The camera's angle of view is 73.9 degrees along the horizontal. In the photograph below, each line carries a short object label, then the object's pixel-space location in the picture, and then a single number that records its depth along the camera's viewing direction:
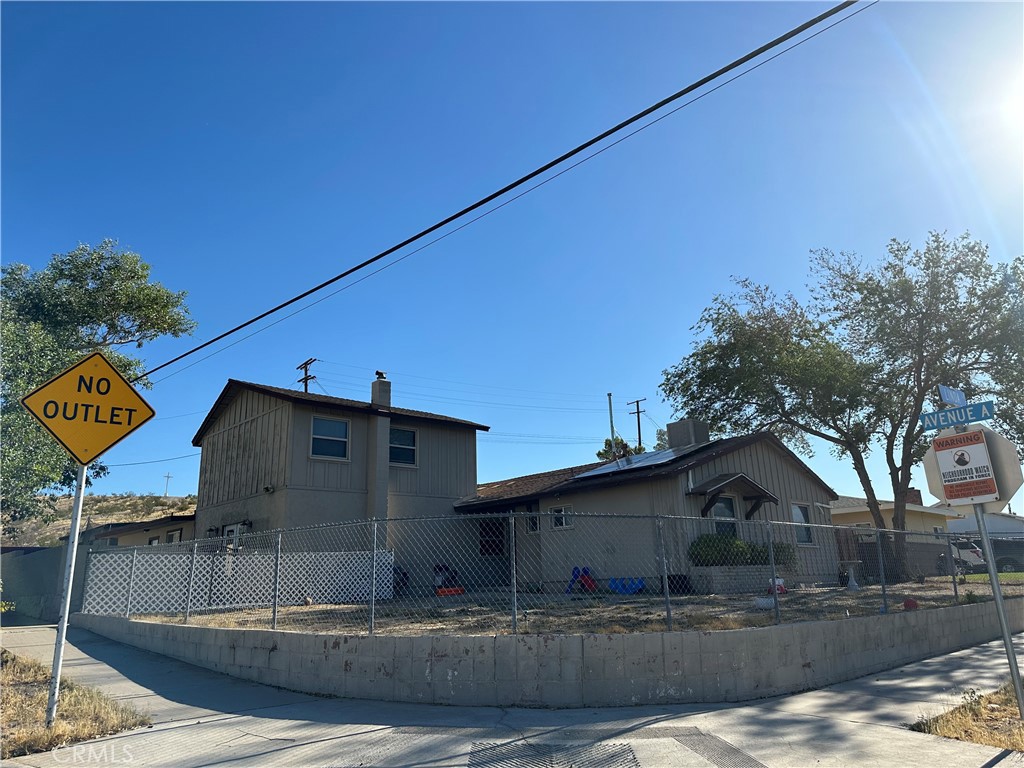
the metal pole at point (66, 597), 6.03
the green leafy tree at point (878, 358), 19.48
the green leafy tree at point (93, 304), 20.27
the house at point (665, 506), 16.38
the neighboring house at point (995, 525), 44.16
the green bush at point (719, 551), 15.86
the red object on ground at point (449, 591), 15.16
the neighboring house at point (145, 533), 24.20
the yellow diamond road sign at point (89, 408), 6.47
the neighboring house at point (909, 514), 35.31
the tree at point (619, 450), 39.82
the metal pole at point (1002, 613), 6.14
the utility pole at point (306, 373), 25.34
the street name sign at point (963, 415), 6.54
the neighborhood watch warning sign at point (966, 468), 6.43
